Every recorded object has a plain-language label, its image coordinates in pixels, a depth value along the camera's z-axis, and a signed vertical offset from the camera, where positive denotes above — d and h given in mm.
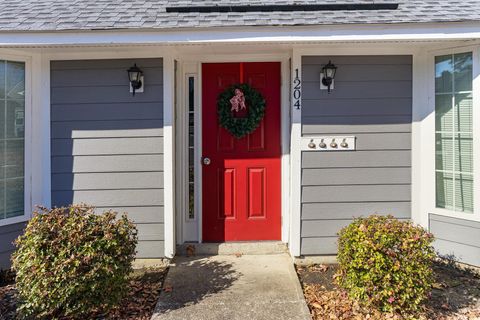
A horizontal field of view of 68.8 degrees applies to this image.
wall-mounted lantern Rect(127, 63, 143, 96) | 3660 +873
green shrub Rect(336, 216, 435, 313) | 2633 -813
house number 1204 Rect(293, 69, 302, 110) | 3725 +744
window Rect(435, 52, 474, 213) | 3547 +291
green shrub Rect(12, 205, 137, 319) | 2555 -777
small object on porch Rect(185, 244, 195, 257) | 3963 -1006
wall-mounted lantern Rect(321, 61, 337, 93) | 3676 +917
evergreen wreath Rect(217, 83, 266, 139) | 3951 +558
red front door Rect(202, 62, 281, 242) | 4051 -35
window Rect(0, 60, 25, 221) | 3590 +254
